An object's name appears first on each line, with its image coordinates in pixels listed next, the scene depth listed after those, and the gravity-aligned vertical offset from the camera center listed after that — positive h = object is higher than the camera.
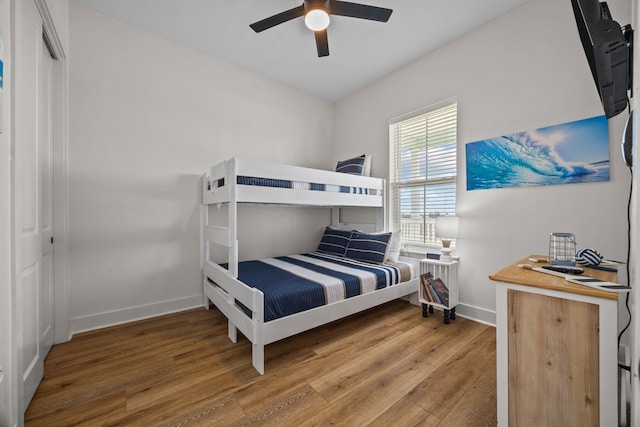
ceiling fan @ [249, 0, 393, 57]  1.88 +1.51
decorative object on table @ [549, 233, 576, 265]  1.26 -0.18
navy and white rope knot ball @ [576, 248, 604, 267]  1.28 -0.23
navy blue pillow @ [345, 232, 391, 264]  2.73 -0.38
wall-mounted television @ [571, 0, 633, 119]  0.95 +0.63
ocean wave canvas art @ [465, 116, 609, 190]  1.81 +0.44
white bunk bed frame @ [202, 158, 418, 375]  1.68 -0.49
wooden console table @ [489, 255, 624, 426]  0.87 -0.52
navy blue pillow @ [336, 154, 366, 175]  3.21 +0.60
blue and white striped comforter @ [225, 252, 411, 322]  1.79 -0.55
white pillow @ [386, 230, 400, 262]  2.86 -0.40
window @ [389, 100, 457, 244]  2.66 +0.48
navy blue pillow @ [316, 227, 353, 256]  3.15 -0.37
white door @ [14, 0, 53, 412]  1.13 +0.10
